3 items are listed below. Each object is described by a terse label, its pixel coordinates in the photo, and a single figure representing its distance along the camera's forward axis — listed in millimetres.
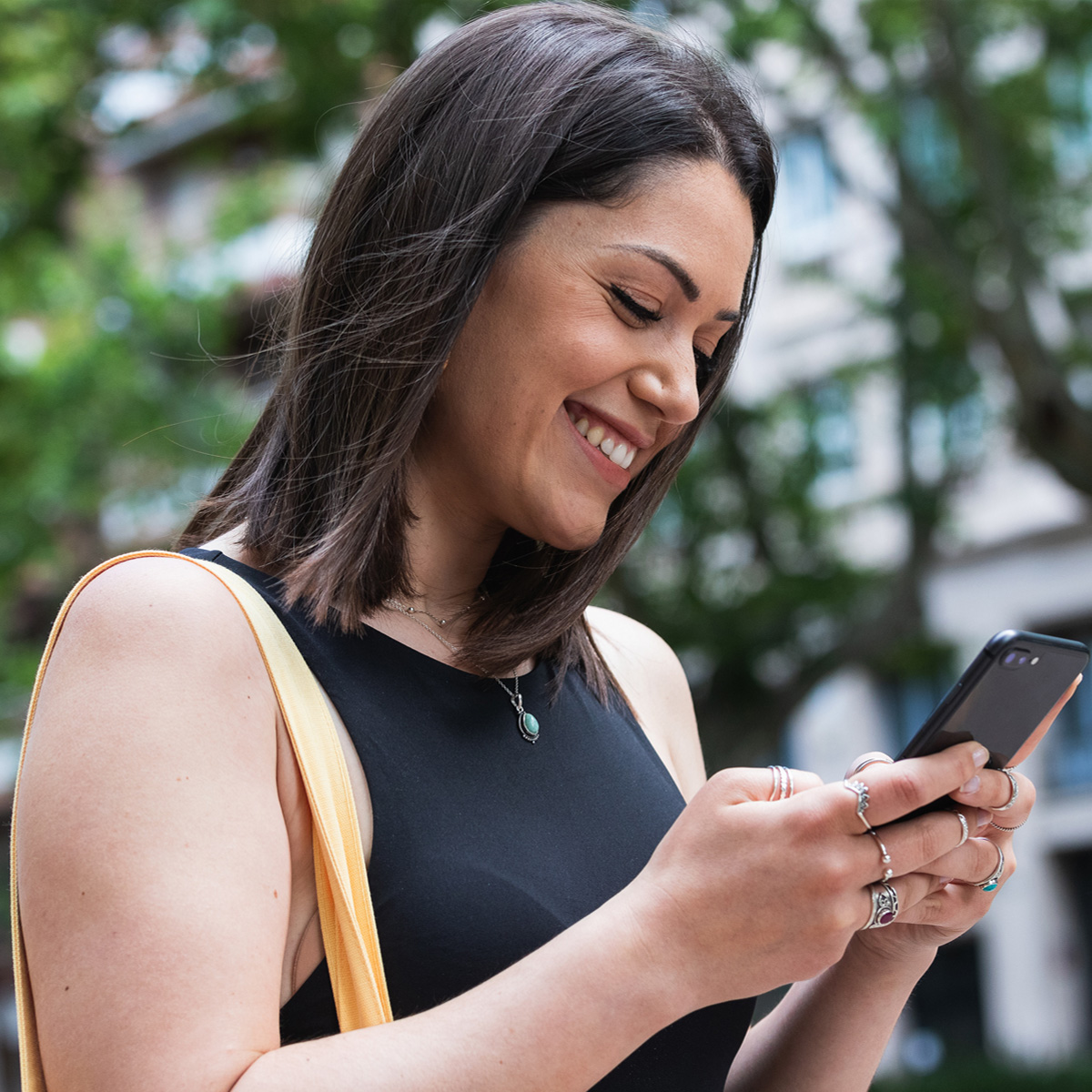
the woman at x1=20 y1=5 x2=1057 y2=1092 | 1275
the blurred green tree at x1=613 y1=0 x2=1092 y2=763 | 8344
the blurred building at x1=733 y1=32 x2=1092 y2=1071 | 15852
